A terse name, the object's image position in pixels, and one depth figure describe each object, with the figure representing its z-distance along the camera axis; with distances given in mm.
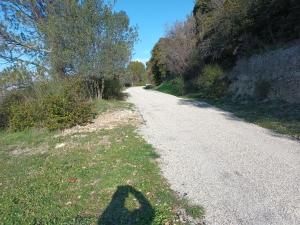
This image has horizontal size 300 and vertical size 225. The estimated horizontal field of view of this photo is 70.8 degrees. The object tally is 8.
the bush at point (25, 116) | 9293
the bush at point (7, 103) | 10264
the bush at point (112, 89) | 15990
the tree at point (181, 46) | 22584
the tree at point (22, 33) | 12828
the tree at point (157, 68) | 39838
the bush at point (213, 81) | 14668
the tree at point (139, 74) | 58678
